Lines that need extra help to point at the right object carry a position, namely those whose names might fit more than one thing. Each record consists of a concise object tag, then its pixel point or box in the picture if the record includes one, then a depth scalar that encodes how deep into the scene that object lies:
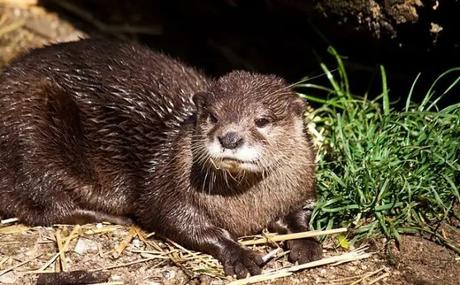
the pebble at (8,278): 6.50
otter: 6.47
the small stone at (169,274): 6.50
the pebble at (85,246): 6.90
